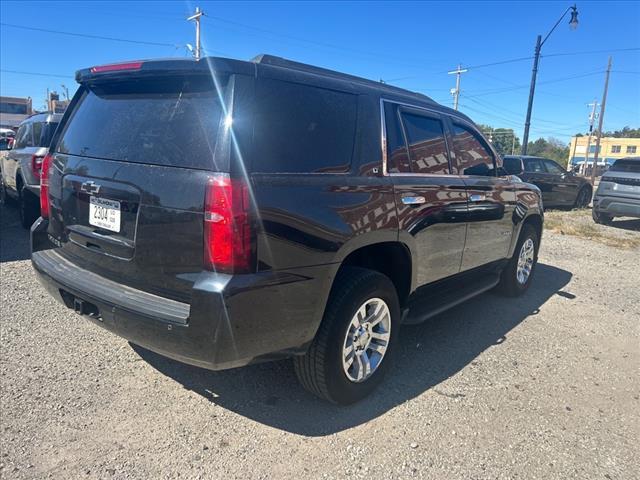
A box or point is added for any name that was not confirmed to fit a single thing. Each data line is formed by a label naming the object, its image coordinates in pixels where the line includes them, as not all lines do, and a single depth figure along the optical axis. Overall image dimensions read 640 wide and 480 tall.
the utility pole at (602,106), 33.19
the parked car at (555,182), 13.50
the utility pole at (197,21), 34.25
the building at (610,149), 80.81
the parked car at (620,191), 10.85
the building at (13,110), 44.06
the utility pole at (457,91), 45.70
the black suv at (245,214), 2.25
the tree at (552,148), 98.16
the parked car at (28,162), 6.99
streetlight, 16.89
